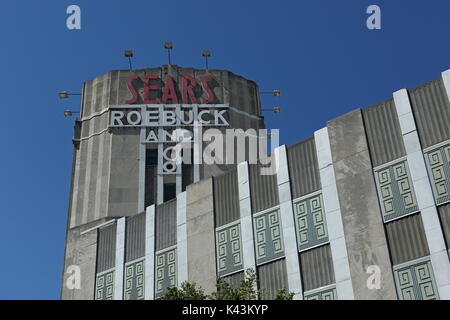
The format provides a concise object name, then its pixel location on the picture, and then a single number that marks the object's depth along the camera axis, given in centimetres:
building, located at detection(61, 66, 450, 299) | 2745
